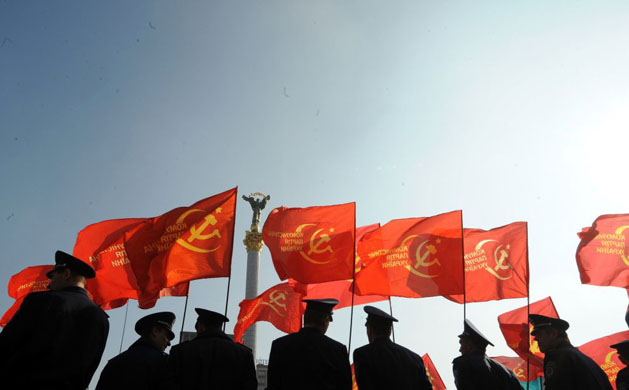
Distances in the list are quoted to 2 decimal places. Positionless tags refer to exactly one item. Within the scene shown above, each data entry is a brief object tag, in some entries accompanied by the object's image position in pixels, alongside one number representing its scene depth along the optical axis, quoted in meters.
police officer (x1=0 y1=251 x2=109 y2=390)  3.83
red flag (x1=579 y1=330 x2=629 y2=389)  11.91
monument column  32.66
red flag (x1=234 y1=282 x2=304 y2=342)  12.79
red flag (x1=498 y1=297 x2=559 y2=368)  11.18
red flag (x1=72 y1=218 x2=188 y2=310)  10.05
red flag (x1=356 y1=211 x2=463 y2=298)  9.38
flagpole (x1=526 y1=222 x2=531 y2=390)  9.73
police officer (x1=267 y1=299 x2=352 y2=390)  4.96
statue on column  35.25
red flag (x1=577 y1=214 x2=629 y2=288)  10.72
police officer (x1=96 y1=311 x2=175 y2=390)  5.15
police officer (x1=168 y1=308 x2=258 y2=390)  5.05
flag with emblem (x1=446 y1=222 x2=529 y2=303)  10.11
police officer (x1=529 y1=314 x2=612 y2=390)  5.35
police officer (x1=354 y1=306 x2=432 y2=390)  5.29
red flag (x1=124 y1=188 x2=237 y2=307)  8.57
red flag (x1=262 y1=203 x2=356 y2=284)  9.41
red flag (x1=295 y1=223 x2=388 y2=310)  11.34
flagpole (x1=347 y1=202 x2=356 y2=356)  7.99
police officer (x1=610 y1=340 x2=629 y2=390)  6.32
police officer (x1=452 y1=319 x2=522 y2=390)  5.84
